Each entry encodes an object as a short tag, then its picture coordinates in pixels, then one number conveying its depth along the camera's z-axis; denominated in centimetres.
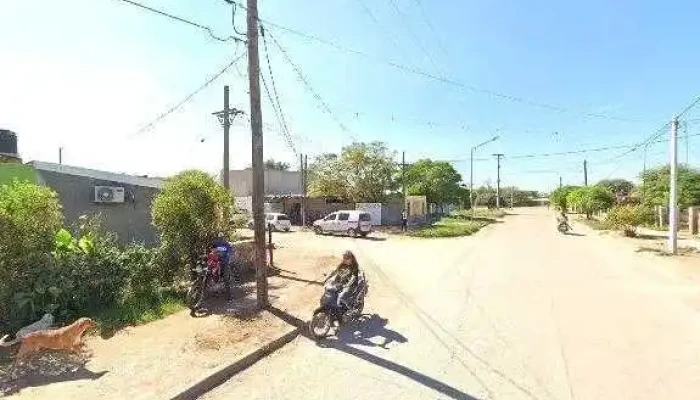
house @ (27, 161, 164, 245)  1431
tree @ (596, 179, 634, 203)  9712
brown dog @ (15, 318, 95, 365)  671
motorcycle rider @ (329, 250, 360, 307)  912
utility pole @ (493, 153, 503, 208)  8644
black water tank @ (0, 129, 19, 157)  1658
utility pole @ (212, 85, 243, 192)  2208
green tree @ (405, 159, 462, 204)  5578
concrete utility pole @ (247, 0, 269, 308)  1020
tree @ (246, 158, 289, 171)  8512
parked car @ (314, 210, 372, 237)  3188
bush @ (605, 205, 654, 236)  3102
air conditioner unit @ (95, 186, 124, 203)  1516
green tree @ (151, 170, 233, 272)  1172
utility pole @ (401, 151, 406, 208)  4216
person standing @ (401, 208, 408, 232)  3638
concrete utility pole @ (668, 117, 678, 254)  2162
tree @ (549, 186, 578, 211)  8116
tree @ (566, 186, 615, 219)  5328
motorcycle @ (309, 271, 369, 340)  870
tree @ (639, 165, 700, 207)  3891
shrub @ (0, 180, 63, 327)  800
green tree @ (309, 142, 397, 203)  4478
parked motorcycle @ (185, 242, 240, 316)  997
